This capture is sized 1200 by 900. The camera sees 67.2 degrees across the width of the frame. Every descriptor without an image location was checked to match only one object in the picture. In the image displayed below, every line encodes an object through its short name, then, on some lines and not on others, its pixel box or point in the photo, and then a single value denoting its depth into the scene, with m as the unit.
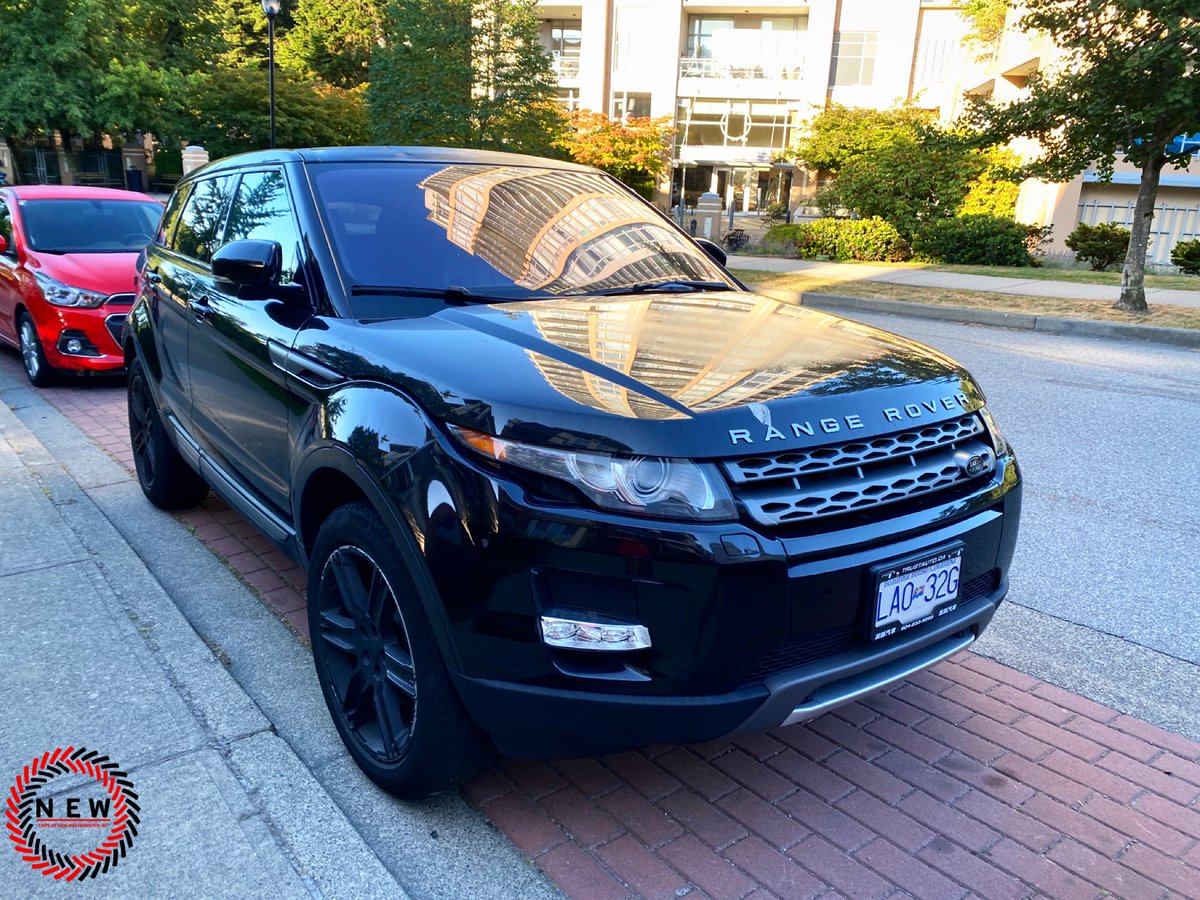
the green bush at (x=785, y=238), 23.48
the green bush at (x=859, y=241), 21.80
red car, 7.73
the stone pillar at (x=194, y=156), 24.11
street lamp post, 18.86
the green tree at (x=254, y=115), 36.00
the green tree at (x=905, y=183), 22.59
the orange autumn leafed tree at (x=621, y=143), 36.09
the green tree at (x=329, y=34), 48.56
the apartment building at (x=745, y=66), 43.50
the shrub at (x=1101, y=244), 20.75
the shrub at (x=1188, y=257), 20.50
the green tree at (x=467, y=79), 18.53
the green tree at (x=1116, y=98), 10.93
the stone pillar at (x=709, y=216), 20.56
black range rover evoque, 2.11
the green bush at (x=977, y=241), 20.48
